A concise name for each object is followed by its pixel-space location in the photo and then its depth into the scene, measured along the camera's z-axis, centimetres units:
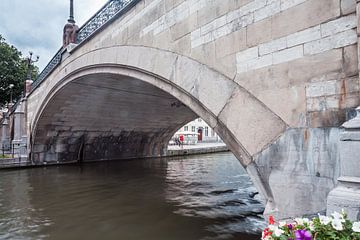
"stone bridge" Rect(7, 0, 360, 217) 264
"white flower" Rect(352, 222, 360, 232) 146
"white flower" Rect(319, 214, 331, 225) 160
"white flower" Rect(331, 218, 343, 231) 153
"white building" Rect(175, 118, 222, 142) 3671
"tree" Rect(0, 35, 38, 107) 2614
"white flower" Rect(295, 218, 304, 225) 167
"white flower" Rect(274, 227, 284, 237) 160
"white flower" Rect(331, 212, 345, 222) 161
